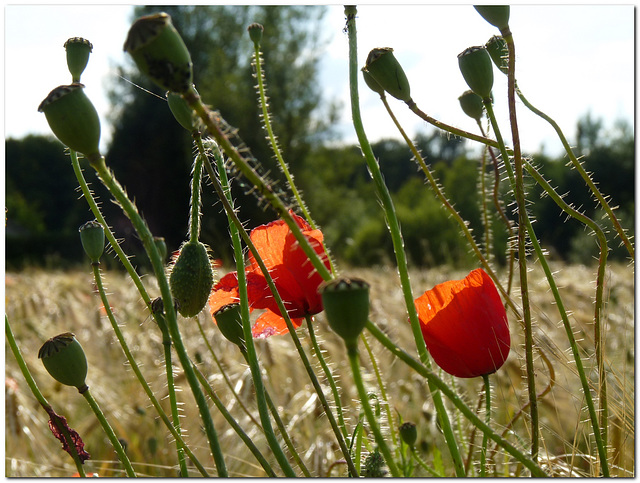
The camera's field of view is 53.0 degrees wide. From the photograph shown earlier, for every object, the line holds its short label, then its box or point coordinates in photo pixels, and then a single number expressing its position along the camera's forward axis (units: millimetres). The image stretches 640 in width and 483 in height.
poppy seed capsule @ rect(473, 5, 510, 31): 341
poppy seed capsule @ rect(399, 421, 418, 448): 344
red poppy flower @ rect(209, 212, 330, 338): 397
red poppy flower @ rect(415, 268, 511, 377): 385
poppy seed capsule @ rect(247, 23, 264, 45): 470
